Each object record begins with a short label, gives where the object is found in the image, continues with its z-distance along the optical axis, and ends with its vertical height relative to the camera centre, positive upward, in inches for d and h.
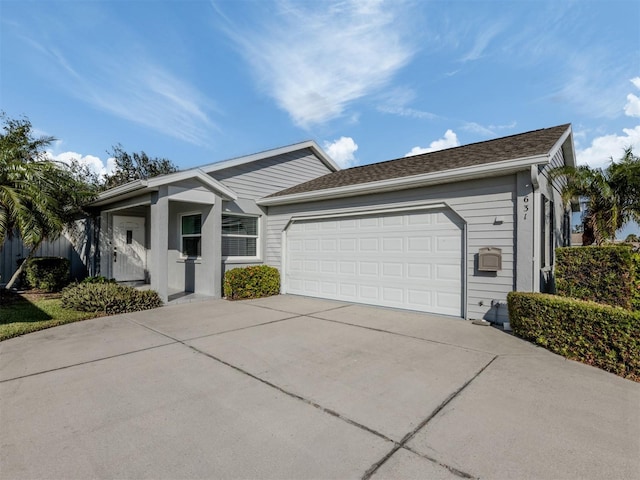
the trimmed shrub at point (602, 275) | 231.0 -23.0
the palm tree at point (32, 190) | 285.1 +51.4
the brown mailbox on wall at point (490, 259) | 239.1 -12.1
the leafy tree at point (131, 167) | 866.8 +205.2
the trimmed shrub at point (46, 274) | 408.2 -44.0
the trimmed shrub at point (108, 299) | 284.4 -53.3
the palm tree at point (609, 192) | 310.8 +51.5
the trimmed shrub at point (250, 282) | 356.2 -46.7
